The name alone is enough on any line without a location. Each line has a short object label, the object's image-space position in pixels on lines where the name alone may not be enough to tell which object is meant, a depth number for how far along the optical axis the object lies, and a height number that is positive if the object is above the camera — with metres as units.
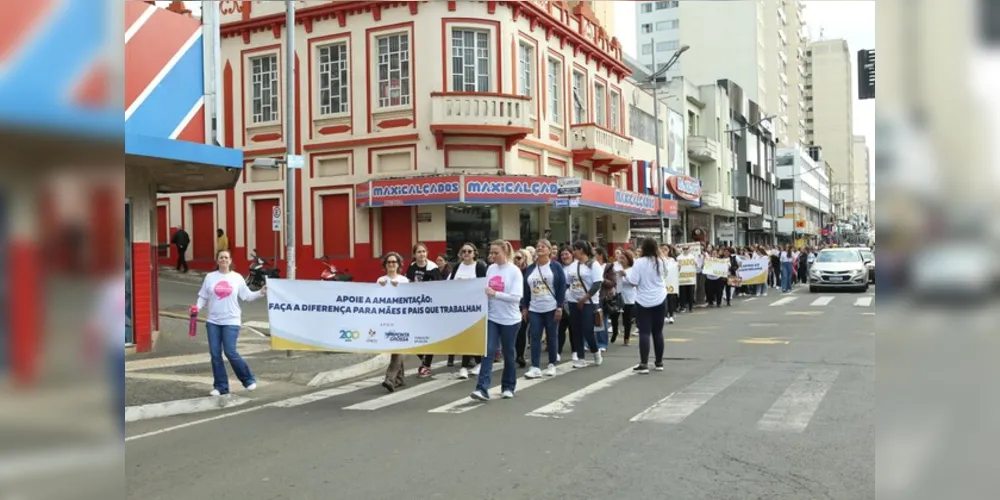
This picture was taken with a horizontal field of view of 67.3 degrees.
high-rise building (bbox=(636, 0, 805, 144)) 73.38 +19.76
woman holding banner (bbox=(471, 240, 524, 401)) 8.87 -0.77
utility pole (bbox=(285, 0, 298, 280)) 12.76 +1.97
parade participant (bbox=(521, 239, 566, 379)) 10.13 -0.74
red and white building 24.77 +4.03
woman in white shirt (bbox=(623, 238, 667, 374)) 10.37 -0.80
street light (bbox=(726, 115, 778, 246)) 53.48 +6.45
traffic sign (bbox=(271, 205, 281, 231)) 19.33 +0.77
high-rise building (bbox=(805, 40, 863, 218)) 119.19 +22.20
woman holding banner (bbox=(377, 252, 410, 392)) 9.59 -0.49
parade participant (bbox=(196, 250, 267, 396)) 9.01 -0.81
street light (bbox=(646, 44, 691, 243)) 29.69 +6.37
